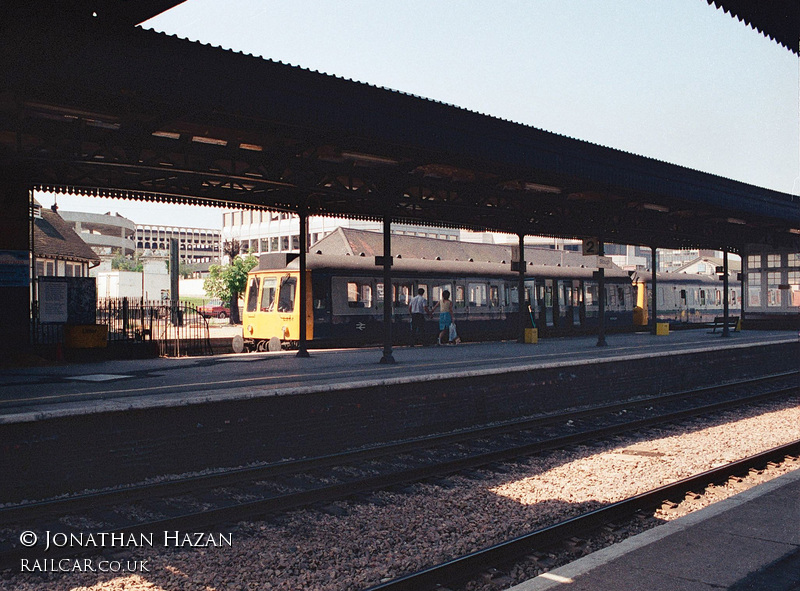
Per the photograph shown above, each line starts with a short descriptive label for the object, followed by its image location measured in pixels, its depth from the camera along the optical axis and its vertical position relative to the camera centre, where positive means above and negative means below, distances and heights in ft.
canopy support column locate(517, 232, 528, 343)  67.51 +1.25
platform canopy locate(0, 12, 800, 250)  27.17 +8.51
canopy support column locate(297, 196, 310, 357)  52.65 +3.92
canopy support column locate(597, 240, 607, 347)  66.90 -0.20
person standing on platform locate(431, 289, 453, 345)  67.41 -1.06
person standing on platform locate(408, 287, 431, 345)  67.87 -0.81
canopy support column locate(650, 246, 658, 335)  86.73 +1.29
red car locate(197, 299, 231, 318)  177.93 -0.98
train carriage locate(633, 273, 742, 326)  120.37 +0.52
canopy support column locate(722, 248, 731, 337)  84.38 +0.99
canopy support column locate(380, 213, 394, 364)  48.19 +0.62
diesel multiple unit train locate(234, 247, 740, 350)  69.46 +0.43
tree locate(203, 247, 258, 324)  168.14 +6.31
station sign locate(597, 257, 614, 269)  65.31 +3.45
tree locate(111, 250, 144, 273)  284.55 +18.08
